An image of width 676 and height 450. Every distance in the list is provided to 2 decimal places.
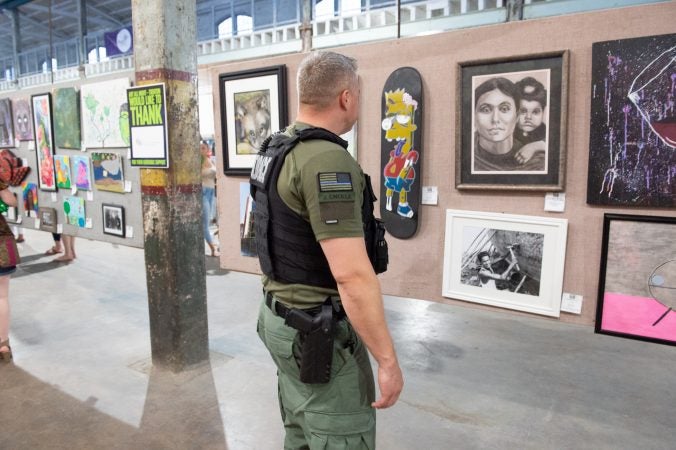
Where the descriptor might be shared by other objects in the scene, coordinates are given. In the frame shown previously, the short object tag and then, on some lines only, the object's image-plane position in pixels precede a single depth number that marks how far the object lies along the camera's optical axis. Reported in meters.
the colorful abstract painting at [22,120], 4.94
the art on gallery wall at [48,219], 4.97
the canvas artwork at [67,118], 4.44
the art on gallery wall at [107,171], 4.28
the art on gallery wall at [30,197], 5.16
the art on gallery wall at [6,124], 5.14
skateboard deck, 2.51
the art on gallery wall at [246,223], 3.27
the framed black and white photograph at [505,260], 2.23
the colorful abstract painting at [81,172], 4.51
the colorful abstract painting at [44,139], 4.70
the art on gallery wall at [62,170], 4.66
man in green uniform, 1.24
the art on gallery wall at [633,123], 1.92
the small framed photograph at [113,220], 4.33
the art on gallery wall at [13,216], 5.54
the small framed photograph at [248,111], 2.99
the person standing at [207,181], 6.00
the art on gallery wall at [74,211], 4.69
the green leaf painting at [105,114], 4.09
